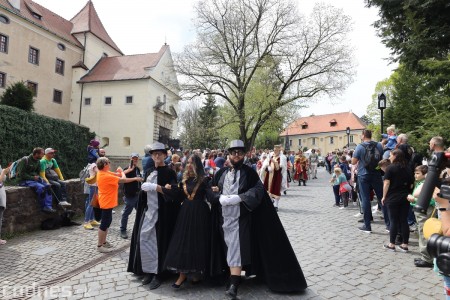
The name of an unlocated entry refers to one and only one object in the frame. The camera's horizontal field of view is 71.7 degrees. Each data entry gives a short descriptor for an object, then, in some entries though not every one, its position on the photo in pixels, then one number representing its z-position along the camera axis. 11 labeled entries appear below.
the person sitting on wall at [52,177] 8.19
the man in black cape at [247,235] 4.16
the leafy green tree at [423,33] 7.16
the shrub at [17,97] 21.79
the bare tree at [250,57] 27.86
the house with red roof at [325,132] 71.44
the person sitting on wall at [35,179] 7.67
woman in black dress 4.31
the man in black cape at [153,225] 4.65
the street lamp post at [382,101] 11.98
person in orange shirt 6.21
